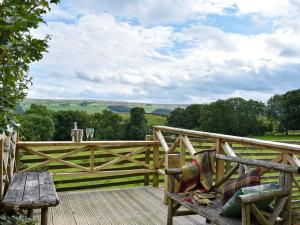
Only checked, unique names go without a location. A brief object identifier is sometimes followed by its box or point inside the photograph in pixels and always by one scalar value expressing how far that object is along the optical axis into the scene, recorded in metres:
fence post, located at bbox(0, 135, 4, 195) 2.03
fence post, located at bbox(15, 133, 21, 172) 3.70
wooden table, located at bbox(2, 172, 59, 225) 1.93
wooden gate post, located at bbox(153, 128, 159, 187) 4.37
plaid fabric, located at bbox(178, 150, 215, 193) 2.66
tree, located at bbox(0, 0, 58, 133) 1.12
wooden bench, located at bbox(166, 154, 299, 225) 1.76
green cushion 1.90
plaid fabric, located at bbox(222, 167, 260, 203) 2.09
